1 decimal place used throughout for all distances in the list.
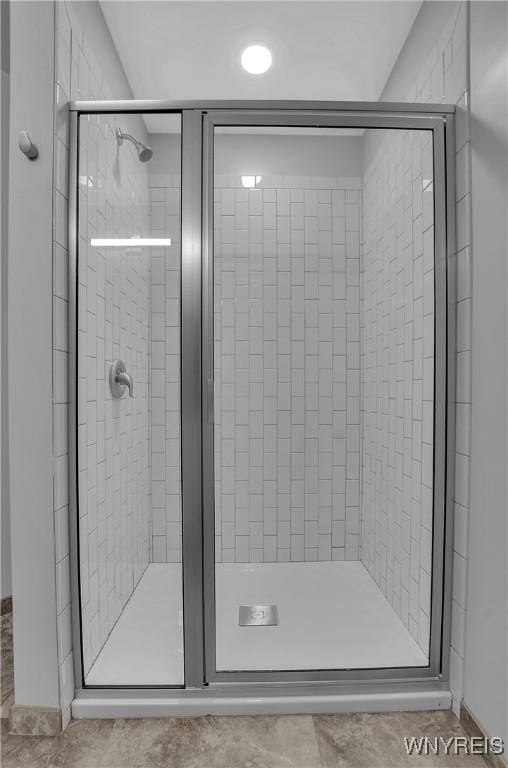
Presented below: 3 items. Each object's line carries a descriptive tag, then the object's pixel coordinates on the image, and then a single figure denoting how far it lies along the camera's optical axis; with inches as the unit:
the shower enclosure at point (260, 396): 57.2
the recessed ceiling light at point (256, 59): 77.2
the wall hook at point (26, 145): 50.6
